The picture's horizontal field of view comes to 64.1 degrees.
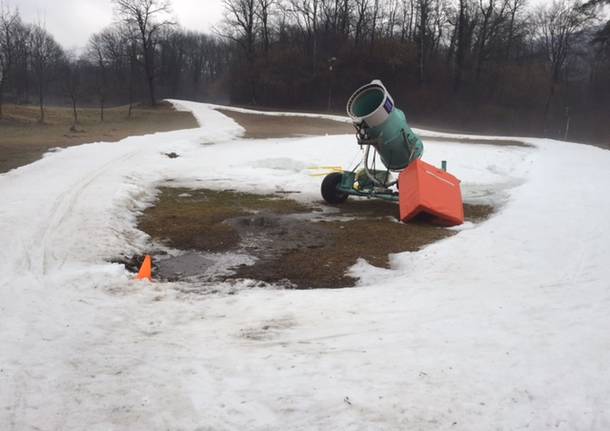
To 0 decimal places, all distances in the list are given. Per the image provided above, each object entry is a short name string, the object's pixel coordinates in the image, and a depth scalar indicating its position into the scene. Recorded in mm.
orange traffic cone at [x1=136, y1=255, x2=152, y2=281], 5838
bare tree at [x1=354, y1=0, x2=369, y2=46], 61500
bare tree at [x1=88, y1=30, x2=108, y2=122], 79775
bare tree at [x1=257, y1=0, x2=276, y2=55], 63719
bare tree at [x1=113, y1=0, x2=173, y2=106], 54625
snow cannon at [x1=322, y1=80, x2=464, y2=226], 8938
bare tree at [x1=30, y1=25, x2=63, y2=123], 47556
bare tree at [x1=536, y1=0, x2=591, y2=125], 53906
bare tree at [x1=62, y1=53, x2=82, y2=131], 35950
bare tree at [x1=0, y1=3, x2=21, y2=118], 34000
